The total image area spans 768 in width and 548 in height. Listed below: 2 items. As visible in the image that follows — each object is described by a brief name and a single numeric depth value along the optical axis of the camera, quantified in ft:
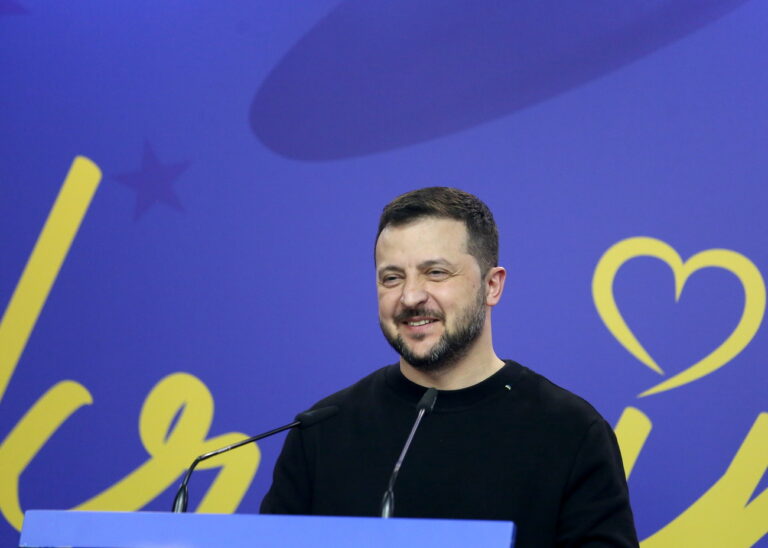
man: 18.40
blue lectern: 16.93
